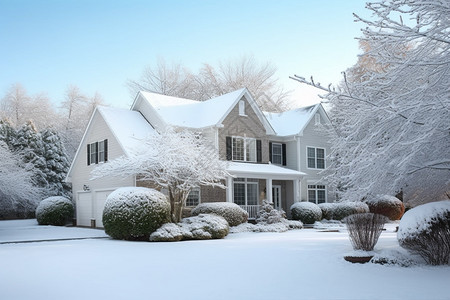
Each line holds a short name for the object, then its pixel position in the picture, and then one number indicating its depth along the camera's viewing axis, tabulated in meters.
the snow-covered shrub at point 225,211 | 21.08
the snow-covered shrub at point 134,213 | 16.91
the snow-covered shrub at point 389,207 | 27.38
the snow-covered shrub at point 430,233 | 9.54
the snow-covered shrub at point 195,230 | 16.75
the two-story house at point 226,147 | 23.44
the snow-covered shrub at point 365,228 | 10.88
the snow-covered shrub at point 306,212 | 25.28
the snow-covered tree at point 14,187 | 25.21
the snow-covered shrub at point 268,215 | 22.64
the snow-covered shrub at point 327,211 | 27.11
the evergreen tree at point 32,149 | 36.62
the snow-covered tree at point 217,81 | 48.38
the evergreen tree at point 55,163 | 37.41
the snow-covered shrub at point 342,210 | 27.00
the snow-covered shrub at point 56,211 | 26.77
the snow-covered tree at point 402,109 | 8.11
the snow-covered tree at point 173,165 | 18.56
